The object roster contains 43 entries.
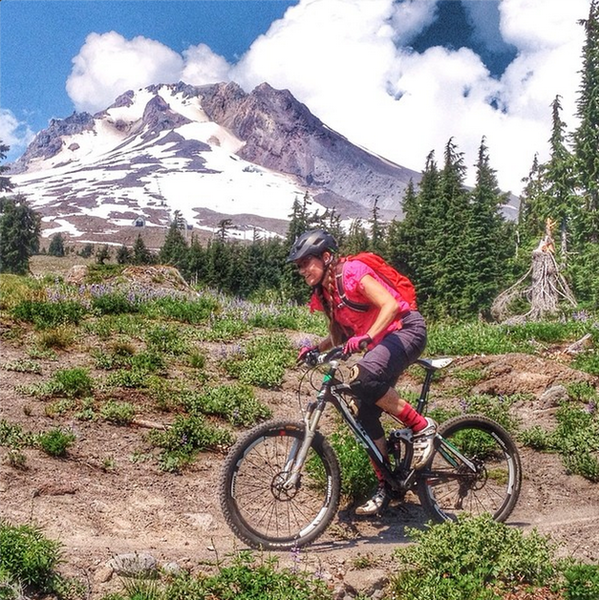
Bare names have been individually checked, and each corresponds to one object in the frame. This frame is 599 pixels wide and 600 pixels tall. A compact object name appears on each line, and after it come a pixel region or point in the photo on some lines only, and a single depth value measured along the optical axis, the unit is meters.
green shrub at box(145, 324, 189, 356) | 11.04
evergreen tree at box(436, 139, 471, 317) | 57.03
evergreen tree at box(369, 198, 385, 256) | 81.44
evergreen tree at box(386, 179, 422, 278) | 67.81
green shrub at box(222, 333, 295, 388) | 10.55
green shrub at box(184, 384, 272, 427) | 8.86
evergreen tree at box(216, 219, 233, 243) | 100.93
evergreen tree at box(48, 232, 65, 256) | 182.25
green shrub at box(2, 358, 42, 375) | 9.18
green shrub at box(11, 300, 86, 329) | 11.30
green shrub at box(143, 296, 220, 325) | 13.55
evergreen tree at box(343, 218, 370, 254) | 84.12
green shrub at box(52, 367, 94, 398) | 8.62
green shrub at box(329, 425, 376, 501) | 6.89
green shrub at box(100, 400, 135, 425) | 8.15
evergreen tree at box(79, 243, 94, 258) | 183.84
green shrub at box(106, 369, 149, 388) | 9.20
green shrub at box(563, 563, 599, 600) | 4.12
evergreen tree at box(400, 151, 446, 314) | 63.19
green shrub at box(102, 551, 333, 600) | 4.28
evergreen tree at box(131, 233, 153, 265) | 105.27
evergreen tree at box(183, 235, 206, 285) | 100.06
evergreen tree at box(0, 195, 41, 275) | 96.12
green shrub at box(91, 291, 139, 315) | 13.02
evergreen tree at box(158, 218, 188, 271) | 108.27
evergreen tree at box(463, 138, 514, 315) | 55.66
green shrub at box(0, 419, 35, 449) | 7.06
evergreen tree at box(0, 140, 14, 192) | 84.76
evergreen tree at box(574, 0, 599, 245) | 46.11
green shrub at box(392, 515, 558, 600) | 4.38
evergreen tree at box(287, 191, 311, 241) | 98.00
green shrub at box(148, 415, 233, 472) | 7.54
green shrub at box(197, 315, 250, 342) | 12.50
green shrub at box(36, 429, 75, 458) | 7.07
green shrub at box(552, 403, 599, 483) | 7.88
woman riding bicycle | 5.64
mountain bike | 5.59
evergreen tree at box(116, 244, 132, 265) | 105.81
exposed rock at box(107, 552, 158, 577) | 4.60
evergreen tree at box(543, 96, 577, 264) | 49.00
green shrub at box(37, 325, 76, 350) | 10.28
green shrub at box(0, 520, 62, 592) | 4.39
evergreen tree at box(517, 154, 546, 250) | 53.07
